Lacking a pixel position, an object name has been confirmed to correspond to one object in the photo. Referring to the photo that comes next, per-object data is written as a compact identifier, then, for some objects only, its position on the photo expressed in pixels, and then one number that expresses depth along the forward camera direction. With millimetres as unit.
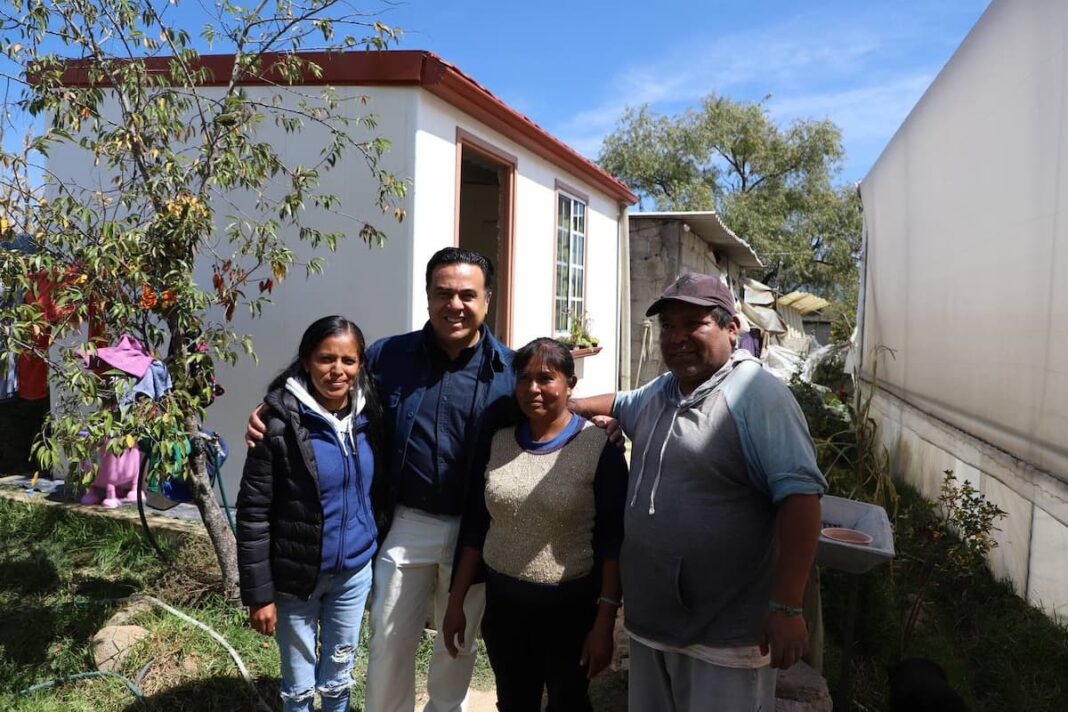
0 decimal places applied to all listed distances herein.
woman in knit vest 2094
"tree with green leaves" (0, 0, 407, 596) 2887
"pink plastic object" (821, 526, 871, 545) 2637
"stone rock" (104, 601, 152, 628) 3336
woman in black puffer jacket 2164
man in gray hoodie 1730
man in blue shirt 2309
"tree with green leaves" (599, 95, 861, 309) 24859
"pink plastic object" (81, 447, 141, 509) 4742
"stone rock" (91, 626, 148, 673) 3094
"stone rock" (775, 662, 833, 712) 2574
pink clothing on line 3092
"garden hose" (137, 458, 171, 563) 3840
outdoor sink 2447
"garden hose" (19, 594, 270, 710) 2904
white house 4762
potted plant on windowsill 7662
